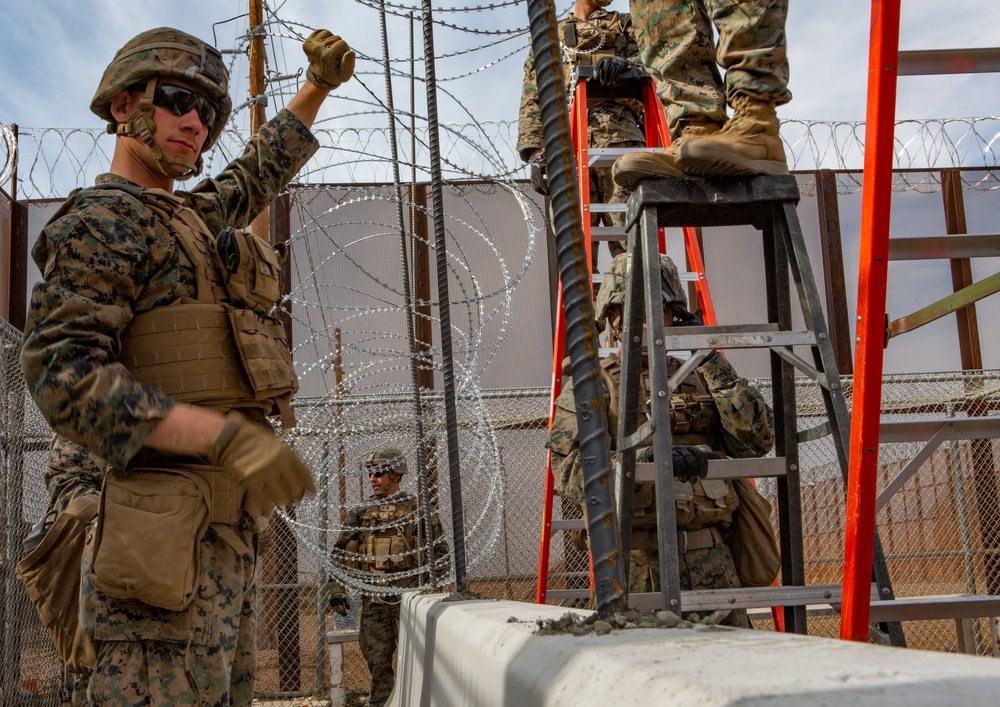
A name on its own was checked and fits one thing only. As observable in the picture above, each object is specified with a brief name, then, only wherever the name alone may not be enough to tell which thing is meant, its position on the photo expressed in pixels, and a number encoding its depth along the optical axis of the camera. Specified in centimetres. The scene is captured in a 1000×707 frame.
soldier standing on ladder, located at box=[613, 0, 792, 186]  225
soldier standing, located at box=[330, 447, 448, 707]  690
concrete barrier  70
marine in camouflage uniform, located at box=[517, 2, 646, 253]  516
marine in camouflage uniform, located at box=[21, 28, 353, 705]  175
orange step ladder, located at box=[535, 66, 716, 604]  382
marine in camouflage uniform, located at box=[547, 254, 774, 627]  341
